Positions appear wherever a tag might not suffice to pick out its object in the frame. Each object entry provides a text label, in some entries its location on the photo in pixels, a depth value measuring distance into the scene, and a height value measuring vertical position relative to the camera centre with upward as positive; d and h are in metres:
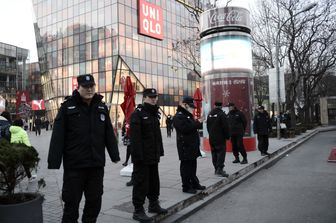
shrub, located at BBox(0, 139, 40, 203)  3.90 -0.48
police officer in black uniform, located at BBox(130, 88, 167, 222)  5.50 -0.54
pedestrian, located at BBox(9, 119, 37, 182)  7.74 -0.28
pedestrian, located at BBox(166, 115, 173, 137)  27.05 -0.49
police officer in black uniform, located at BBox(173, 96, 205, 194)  6.94 -0.44
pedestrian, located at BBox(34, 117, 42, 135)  34.94 -0.45
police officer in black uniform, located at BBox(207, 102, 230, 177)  8.96 -0.43
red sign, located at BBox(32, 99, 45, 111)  33.43 +1.53
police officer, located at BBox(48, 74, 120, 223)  4.32 -0.35
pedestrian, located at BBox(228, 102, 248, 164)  11.34 -0.40
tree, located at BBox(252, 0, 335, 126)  25.28 +6.23
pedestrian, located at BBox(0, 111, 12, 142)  6.88 -0.12
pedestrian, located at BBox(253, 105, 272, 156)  12.89 -0.40
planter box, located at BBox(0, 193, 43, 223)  3.79 -0.99
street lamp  21.36 +2.90
